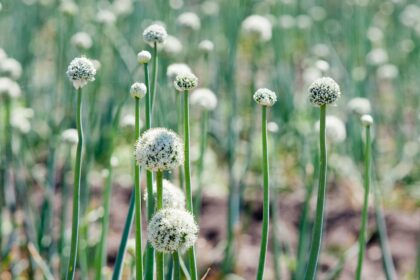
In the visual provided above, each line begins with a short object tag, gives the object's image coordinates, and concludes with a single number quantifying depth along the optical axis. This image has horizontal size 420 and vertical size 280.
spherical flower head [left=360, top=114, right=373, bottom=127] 1.69
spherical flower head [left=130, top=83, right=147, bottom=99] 1.55
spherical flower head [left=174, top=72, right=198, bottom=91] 1.55
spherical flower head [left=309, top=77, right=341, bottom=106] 1.53
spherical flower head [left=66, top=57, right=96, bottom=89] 1.55
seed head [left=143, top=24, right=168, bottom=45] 1.67
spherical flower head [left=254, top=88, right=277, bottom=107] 1.54
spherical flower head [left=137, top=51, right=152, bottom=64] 1.61
